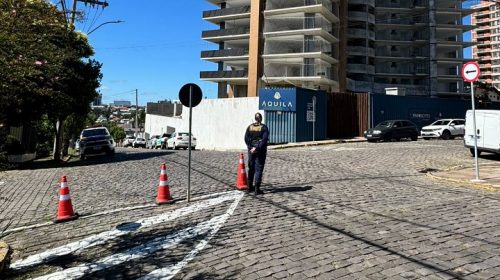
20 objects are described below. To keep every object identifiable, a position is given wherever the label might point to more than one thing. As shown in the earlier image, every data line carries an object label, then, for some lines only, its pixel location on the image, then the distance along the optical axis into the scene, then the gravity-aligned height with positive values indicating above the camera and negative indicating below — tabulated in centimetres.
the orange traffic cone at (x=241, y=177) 1003 -91
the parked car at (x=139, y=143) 5769 -61
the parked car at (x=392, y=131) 2706 +43
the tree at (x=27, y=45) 523 +122
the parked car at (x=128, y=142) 6540 -55
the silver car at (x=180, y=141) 3372 -21
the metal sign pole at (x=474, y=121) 1060 +40
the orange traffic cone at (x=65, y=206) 770 -121
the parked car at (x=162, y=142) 3931 -33
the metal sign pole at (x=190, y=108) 869 +64
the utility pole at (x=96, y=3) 2352 +746
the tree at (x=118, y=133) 9406 +120
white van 1493 +30
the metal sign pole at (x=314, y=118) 2688 +125
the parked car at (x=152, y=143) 4561 -52
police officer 911 -21
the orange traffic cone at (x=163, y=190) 868 -105
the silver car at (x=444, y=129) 3017 +60
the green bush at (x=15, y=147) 2067 -41
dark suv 2273 -30
